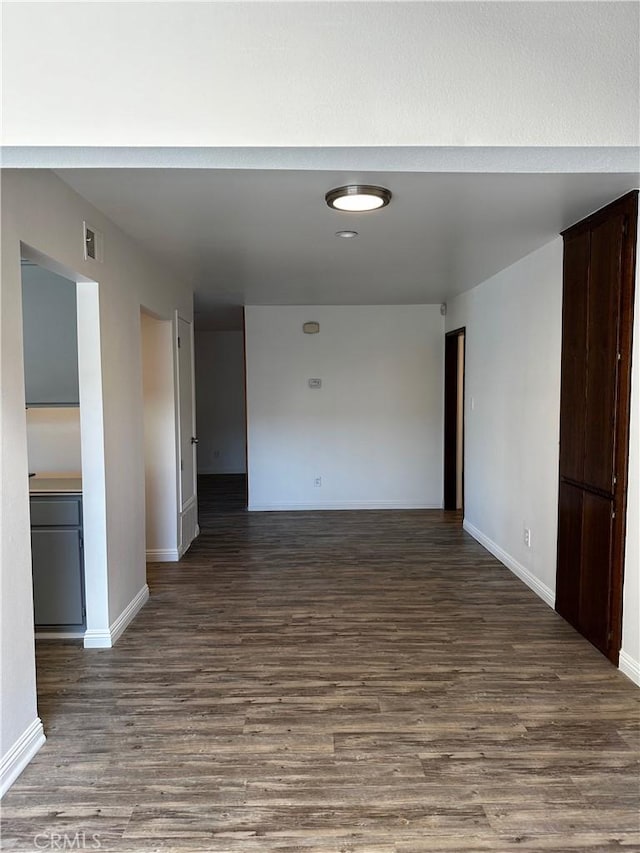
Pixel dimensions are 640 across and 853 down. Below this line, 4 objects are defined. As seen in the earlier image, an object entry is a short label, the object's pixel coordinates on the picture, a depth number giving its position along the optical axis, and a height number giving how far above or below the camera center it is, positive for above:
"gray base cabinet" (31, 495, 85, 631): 3.10 -0.96
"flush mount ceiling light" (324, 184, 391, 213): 2.53 +0.91
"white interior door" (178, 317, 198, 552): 4.89 -0.42
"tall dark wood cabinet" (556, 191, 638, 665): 2.79 -0.16
